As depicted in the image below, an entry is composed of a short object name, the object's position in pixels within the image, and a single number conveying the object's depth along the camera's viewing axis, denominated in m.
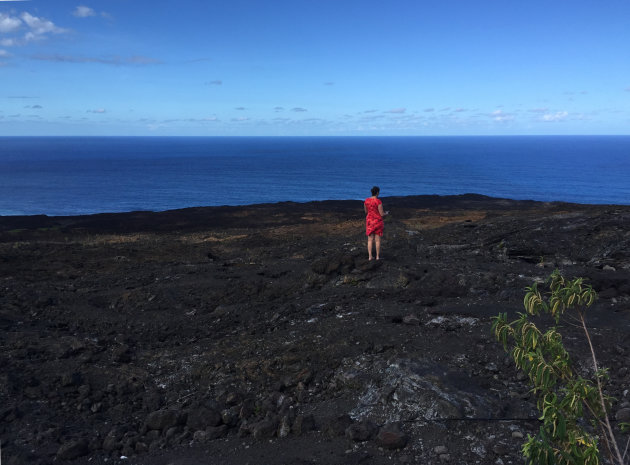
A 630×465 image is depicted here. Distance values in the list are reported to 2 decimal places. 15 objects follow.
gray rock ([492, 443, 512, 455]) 5.89
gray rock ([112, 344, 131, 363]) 10.12
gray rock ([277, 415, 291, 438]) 6.73
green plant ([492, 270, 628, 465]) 3.13
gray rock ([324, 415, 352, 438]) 6.62
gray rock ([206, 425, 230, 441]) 6.94
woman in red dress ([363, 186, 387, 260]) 13.73
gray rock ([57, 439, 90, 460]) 6.53
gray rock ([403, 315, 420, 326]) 10.11
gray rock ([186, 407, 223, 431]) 7.27
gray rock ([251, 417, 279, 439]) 6.76
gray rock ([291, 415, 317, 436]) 6.77
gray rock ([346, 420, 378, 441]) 6.42
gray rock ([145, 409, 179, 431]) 7.33
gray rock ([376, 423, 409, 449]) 6.17
